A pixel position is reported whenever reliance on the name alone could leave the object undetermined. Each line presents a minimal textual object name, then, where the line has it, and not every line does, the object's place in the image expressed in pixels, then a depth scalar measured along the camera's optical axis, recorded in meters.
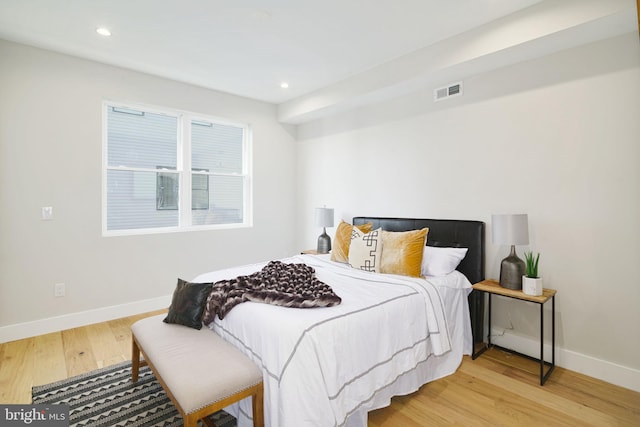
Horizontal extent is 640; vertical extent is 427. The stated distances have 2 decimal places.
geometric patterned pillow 2.91
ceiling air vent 3.20
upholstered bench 1.49
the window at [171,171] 3.70
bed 1.59
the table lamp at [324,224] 4.31
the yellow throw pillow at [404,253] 2.75
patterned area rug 1.96
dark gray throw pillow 2.16
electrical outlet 3.27
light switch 3.19
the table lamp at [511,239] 2.53
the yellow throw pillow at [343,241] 3.36
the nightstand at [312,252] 4.34
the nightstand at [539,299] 2.36
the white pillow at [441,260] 2.85
